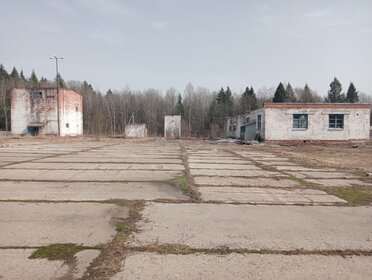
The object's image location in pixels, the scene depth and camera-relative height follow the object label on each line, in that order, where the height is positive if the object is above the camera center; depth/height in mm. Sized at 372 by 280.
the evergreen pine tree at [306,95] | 85612 +8380
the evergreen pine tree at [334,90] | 87175 +9707
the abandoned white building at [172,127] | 58250 +156
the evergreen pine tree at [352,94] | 85250 +8477
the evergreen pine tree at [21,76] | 93538 +14694
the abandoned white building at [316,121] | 33500 +651
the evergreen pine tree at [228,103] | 78012 +5870
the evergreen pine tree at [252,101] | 81256 +6472
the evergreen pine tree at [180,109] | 83312 +4684
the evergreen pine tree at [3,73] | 88544 +14674
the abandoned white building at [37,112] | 48156 +2306
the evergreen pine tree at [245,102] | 80688 +6191
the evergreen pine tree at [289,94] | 79588 +8273
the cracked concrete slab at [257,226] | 4273 -1441
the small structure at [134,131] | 54812 -490
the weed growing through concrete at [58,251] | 3646 -1376
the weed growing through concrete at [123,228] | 4617 -1378
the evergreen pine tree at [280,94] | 75581 +7541
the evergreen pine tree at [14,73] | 92750 +15260
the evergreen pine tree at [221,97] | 83312 +7604
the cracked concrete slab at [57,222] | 4215 -1364
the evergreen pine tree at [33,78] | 89106 +13496
